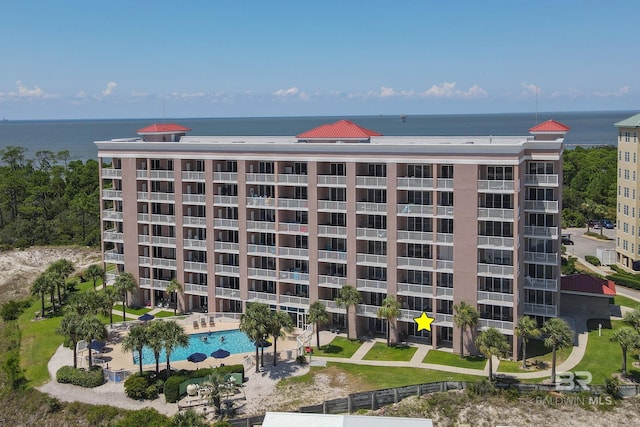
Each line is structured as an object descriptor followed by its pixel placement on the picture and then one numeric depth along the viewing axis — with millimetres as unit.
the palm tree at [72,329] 53219
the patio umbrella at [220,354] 54225
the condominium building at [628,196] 80500
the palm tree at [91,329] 52844
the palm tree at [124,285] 66438
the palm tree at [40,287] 68938
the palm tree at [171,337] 50428
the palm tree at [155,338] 50406
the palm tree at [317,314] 57719
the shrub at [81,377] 52844
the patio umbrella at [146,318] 64812
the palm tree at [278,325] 52969
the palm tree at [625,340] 48562
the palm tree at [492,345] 49369
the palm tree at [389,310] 57312
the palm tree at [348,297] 59062
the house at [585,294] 64250
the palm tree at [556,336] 48969
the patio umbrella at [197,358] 53281
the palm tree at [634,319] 51094
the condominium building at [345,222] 55938
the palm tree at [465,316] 54281
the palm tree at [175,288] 67500
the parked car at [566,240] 96950
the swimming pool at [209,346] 57875
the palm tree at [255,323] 52062
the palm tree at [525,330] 51644
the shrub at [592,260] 85438
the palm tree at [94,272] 72938
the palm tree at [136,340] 50500
